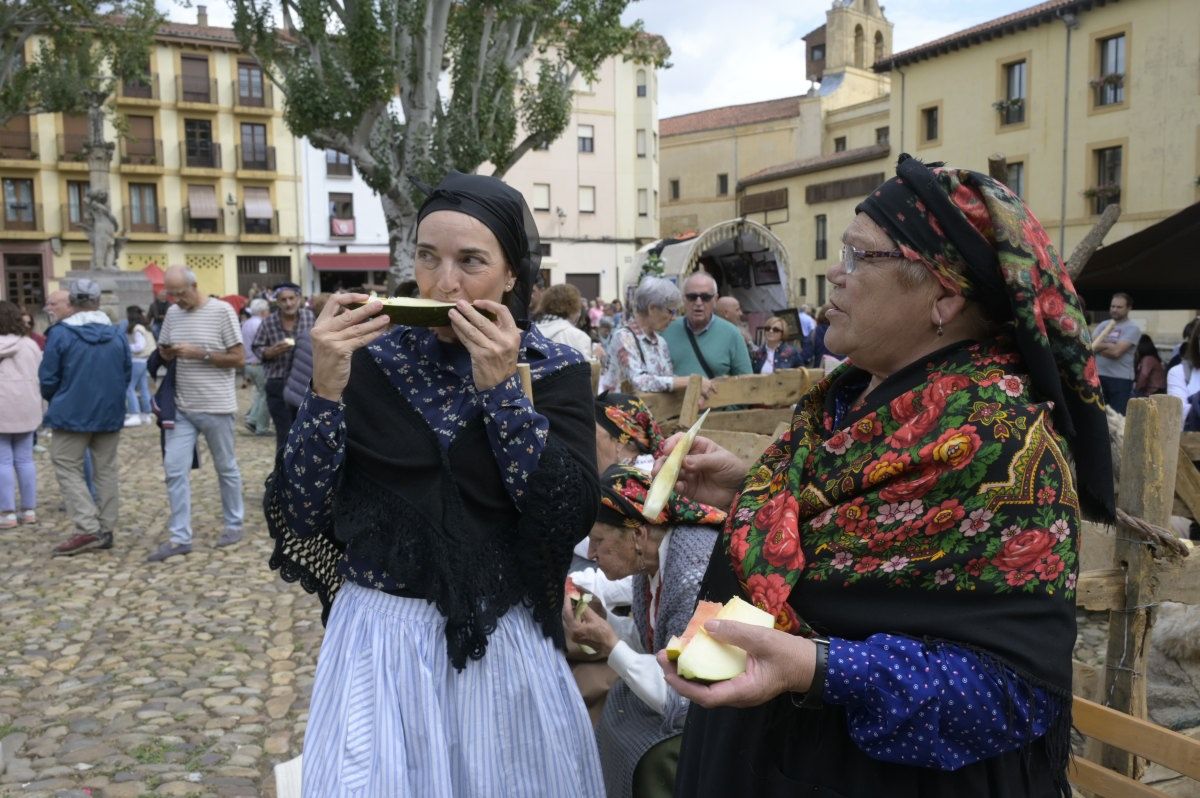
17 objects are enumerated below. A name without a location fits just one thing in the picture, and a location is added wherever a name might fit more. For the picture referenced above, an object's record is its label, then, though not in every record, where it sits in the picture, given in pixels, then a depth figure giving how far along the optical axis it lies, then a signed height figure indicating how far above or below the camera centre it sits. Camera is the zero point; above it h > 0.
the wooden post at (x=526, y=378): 2.14 -0.11
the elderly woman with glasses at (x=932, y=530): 1.52 -0.35
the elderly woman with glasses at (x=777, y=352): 10.86 -0.31
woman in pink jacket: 8.13 -0.68
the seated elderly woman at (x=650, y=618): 2.76 -0.87
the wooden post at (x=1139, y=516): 3.04 -0.64
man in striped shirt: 7.20 -0.32
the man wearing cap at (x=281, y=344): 8.85 -0.14
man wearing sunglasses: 6.72 -0.10
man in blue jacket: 7.42 -0.55
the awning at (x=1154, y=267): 6.87 +0.42
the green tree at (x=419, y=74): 15.20 +4.30
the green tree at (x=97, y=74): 22.23 +6.41
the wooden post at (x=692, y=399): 6.11 -0.47
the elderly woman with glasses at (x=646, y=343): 6.48 -0.11
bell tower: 50.06 +15.57
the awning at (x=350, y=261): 43.81 +3.11
